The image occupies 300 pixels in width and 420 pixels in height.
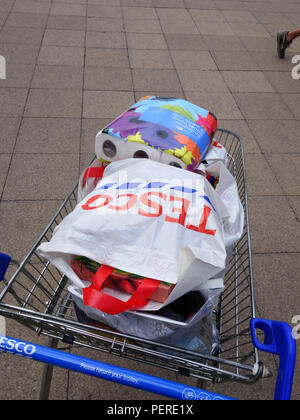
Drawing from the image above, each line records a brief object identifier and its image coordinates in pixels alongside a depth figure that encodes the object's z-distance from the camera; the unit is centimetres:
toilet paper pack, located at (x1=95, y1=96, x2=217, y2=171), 143
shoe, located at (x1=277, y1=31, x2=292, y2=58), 451
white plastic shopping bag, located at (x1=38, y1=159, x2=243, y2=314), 103
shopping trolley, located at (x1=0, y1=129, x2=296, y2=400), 83
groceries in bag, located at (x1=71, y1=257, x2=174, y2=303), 102
